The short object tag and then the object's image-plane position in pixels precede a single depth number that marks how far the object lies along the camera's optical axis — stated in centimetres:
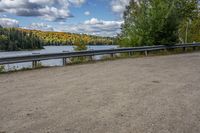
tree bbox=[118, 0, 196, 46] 1294
